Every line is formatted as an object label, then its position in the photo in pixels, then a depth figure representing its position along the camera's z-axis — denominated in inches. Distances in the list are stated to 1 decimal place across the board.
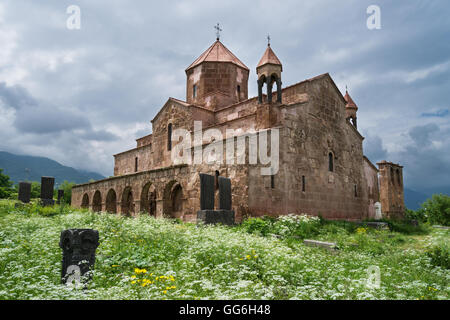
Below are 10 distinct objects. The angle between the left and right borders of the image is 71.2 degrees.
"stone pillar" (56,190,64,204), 1032.2
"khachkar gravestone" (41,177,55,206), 693.0
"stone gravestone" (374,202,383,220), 751.1
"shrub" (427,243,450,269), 253.8
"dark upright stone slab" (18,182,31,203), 691.4
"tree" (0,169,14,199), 1358.3
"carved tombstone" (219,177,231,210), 446.3
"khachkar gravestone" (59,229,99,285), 183.2
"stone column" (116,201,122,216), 707.9
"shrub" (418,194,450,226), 1071.0
